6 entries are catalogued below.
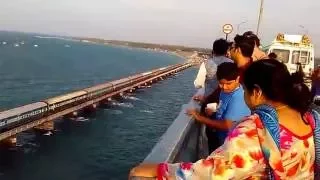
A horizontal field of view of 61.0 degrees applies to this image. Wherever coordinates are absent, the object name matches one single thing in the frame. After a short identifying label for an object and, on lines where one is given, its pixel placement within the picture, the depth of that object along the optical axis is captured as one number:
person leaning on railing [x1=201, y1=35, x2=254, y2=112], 2.52
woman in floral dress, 1.21
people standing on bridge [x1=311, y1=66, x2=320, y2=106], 4.36
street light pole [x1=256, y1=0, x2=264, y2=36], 11.17
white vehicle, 12.66
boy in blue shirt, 2.29
